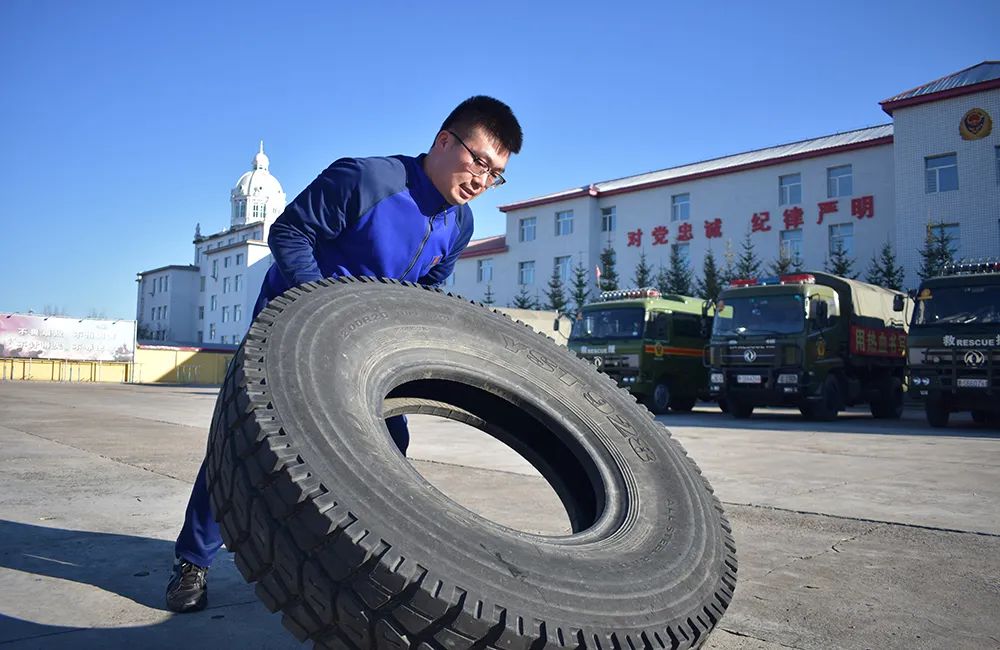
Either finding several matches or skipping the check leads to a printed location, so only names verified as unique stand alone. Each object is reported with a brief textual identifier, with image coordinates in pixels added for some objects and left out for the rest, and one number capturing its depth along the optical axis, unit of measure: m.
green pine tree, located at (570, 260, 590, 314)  35.75
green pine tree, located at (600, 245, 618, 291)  34.75
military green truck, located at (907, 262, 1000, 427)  10.62
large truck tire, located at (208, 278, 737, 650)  1.26
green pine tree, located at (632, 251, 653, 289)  33.34
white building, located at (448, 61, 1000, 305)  24.34
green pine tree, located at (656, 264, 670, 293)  32.12
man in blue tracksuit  2.29
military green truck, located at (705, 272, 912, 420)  12.47
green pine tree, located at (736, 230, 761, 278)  29.59
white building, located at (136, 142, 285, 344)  59.47
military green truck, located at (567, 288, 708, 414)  14.73
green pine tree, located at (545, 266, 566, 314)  36.38
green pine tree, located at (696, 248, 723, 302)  30.07
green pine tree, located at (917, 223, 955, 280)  23.97
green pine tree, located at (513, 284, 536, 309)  38.25
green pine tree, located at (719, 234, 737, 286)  30.27
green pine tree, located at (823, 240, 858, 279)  27.05
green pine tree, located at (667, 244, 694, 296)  31.47
